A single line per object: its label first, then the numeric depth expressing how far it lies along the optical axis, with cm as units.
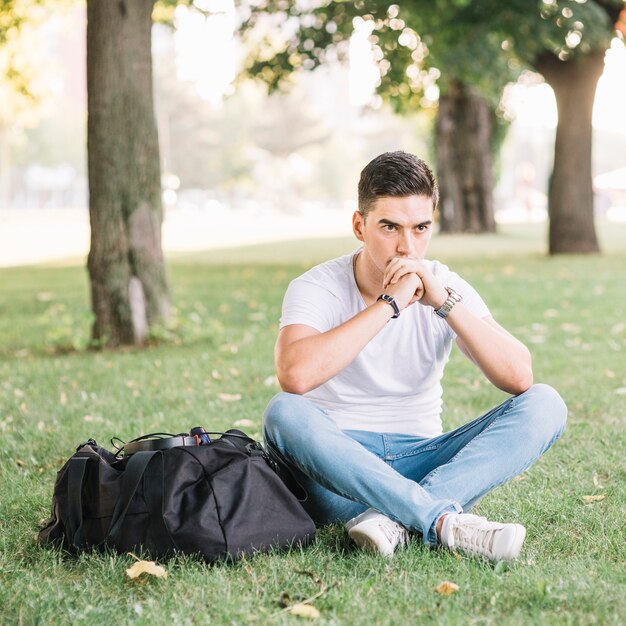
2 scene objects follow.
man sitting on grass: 344
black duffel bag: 331
